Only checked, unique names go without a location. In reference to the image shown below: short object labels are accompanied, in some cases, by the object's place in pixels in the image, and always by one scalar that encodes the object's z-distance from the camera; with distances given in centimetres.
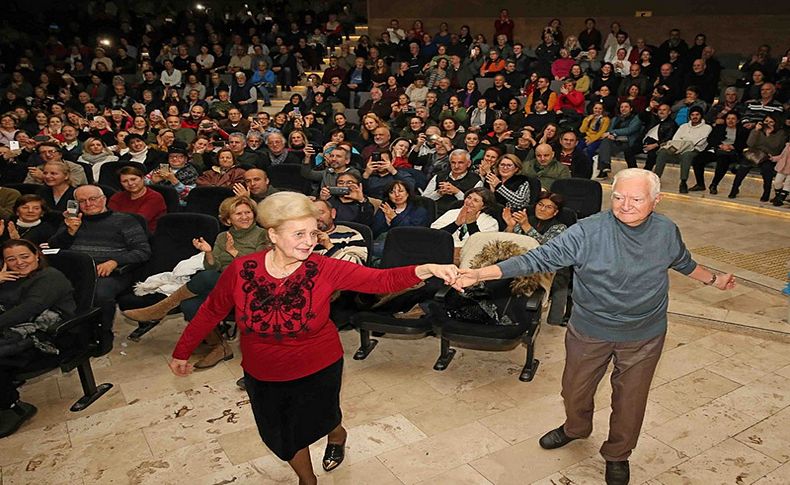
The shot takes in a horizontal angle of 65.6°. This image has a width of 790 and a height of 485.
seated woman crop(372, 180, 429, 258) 468
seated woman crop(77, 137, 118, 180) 698
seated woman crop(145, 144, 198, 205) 594
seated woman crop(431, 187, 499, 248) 437
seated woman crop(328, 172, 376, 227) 477
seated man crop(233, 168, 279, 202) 514
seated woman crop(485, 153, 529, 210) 507
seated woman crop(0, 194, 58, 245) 473
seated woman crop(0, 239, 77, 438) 329
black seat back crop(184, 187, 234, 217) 535
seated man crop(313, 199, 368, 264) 389
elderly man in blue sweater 237
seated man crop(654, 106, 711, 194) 750
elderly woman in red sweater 215
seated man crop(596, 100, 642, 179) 809
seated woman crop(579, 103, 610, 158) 820
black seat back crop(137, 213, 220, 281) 442
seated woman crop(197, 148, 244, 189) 579
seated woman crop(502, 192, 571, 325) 405
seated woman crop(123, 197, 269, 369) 393
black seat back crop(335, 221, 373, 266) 422
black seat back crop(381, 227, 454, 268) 401
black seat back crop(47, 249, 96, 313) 363
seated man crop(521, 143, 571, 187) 578
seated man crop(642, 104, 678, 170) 789
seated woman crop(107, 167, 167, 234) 482
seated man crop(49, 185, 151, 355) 427
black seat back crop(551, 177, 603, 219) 514
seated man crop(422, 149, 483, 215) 531
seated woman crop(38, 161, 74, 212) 533
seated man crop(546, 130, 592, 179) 653
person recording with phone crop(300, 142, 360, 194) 553
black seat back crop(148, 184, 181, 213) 532
